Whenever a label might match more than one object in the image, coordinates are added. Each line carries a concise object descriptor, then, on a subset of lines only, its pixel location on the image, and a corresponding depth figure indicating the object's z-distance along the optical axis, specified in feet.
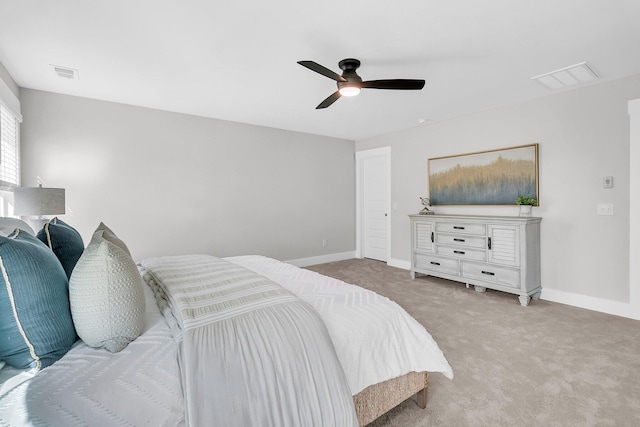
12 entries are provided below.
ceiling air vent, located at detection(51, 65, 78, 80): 8.95
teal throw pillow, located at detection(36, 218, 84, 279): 4.79
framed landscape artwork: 12.14
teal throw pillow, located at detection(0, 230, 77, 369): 3.16
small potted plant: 11.84
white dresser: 11.21
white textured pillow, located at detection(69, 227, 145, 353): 3.59
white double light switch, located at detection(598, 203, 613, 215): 10.27
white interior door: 18.45
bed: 2.99
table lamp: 7.64
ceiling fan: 8.13
